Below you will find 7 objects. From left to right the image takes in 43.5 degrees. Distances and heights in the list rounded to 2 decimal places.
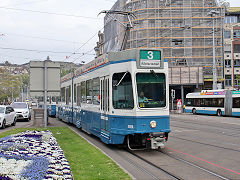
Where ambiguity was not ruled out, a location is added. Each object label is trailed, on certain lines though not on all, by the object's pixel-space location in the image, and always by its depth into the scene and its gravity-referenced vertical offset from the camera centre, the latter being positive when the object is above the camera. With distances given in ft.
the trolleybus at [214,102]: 105.18 -1.97
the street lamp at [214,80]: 131.83 +7.45
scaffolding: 167.12 +36.64
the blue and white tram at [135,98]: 32.24 -0.03
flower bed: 19.95 -4.88
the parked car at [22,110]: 82.47 -3.05
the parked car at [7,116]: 61.36 -3.67
